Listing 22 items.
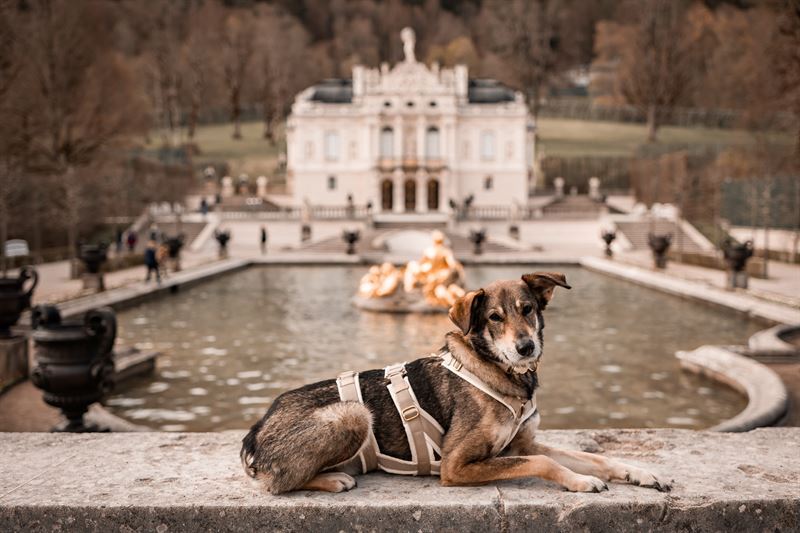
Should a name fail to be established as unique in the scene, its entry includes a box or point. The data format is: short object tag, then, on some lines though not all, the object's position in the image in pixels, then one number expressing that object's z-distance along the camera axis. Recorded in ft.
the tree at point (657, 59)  248.73
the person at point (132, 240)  127.48
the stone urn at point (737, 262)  70.64
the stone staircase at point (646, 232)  143.81
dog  12.00
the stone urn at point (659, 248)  94.38
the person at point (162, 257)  84.17
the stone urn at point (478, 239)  130.00
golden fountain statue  62.85
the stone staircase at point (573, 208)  180.04
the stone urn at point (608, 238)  122.02
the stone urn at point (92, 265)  70.23
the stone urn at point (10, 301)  35.94
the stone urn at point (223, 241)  120.26
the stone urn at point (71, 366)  25.21
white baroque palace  209.77
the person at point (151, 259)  76.84
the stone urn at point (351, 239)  126.41
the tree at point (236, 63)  290.35
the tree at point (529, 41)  307.58
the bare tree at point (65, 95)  130.72
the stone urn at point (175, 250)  93.15
